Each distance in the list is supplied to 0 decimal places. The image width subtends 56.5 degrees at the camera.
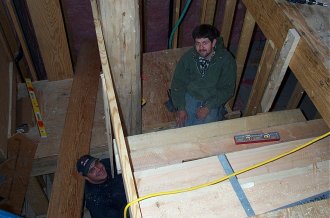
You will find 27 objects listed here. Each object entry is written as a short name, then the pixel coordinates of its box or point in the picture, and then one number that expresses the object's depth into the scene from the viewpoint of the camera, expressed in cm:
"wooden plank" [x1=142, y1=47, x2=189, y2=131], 310
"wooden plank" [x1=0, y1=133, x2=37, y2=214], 299
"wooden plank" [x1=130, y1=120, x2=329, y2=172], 178
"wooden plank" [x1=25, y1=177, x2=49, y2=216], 358
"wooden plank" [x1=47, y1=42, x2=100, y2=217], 278
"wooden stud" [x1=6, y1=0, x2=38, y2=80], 323
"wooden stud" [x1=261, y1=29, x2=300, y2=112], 169
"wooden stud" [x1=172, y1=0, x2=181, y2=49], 352
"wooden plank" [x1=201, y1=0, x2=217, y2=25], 324
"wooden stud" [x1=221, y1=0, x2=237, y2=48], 294
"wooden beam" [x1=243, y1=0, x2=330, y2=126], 148
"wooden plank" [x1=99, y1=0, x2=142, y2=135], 165
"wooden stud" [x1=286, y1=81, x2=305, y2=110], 353
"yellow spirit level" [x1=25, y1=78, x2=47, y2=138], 332
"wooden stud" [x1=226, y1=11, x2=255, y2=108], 260
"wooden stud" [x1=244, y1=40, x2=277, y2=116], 221
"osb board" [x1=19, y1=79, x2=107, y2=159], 327
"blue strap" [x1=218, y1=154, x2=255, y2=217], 140
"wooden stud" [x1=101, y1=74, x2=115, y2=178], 182
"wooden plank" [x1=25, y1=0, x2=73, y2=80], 307
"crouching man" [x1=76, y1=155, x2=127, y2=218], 277
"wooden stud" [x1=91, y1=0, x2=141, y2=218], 122
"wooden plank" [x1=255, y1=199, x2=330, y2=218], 128
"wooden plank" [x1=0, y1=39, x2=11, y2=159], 296
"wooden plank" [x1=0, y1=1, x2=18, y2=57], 339
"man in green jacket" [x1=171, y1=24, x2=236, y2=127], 279
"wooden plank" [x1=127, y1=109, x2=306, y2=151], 192
